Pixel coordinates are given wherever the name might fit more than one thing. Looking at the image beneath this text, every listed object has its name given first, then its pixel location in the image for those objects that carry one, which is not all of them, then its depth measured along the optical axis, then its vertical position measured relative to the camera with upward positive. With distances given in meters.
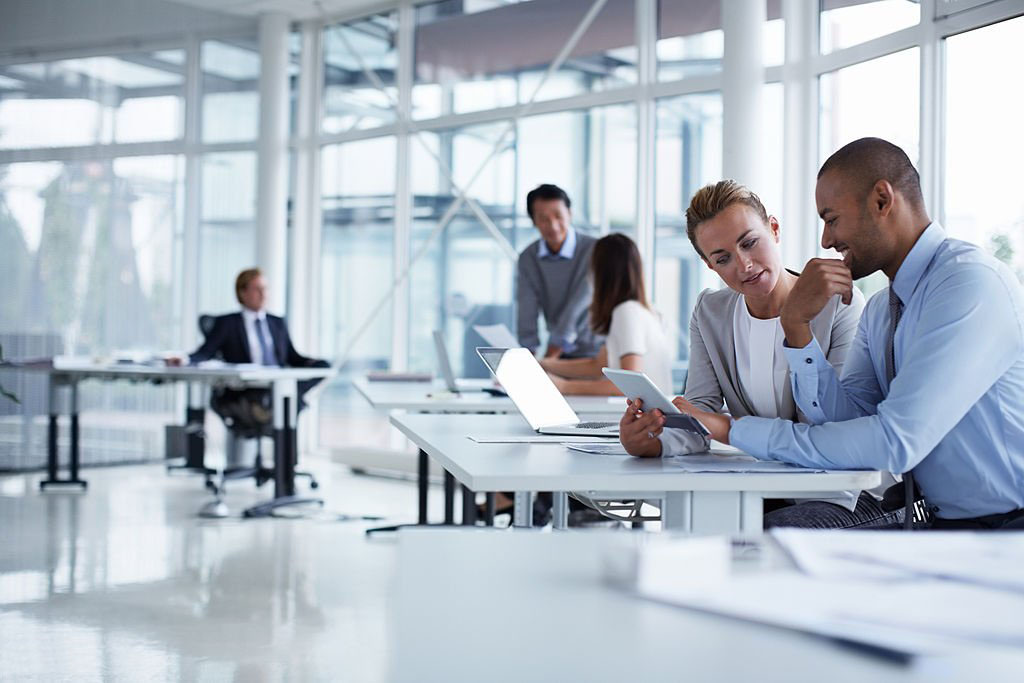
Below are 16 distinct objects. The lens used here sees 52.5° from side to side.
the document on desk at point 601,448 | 2.04 -0.19
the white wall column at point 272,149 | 8.14 +1.58
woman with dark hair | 3.77 +0.15
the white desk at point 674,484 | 1.63 -0.20
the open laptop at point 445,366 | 4.24 -0.06
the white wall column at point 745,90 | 5.41 +1.41
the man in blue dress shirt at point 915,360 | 1.73 +0.00
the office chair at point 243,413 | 6.20 -0.39
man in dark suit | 6.57 +0.07
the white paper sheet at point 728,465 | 1.76 -0.19
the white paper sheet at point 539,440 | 2.20 -0.19
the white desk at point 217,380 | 5.69 -0.19
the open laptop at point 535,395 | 2.39 -0.10
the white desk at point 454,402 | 3.24 -0.17
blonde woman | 2.20 +0.07
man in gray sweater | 4.72 +0.34
